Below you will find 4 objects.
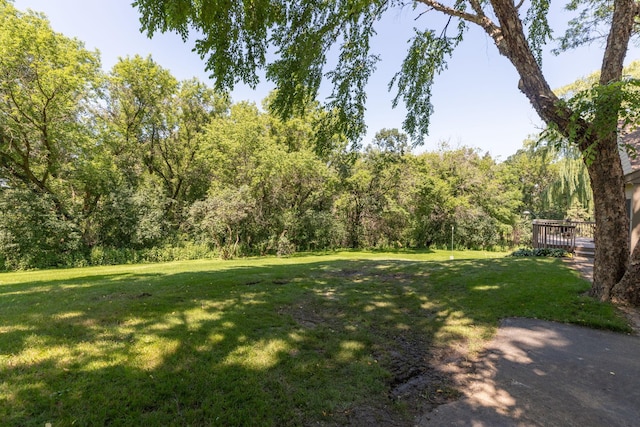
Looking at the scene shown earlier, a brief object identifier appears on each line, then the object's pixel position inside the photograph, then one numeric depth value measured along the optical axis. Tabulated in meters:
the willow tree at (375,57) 4.01
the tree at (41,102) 13.90
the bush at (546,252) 10.80
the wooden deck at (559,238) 11.11
